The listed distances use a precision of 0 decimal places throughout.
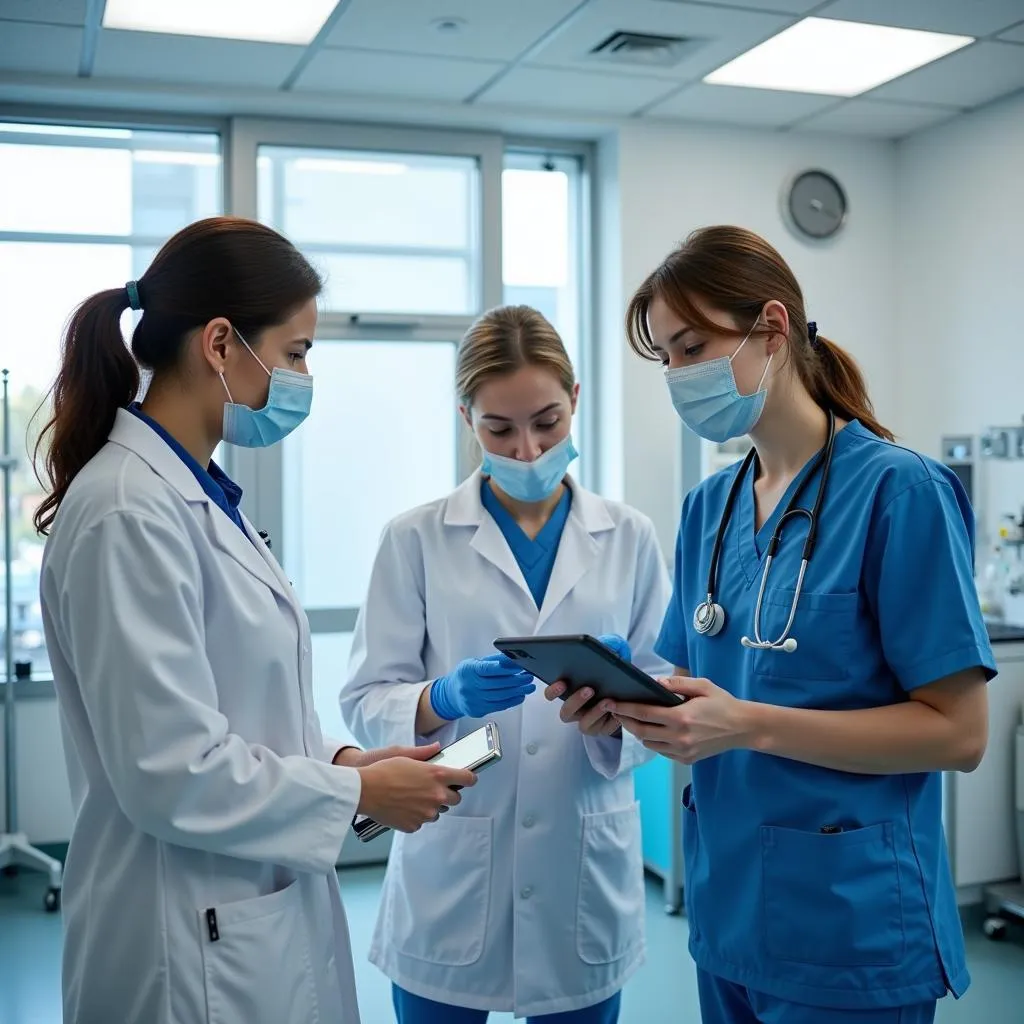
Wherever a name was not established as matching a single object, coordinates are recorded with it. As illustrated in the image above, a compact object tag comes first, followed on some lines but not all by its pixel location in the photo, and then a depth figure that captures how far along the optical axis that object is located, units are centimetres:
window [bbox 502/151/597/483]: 415
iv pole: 332
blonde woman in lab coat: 156
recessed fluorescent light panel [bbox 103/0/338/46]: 291
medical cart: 302
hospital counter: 306
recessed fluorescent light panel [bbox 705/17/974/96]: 322
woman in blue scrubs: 120
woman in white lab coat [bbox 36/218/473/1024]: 105
